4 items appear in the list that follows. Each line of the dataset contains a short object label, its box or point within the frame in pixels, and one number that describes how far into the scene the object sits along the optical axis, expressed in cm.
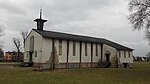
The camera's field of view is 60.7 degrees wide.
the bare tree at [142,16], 1659
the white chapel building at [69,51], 2313
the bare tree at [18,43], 5307
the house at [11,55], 6019
